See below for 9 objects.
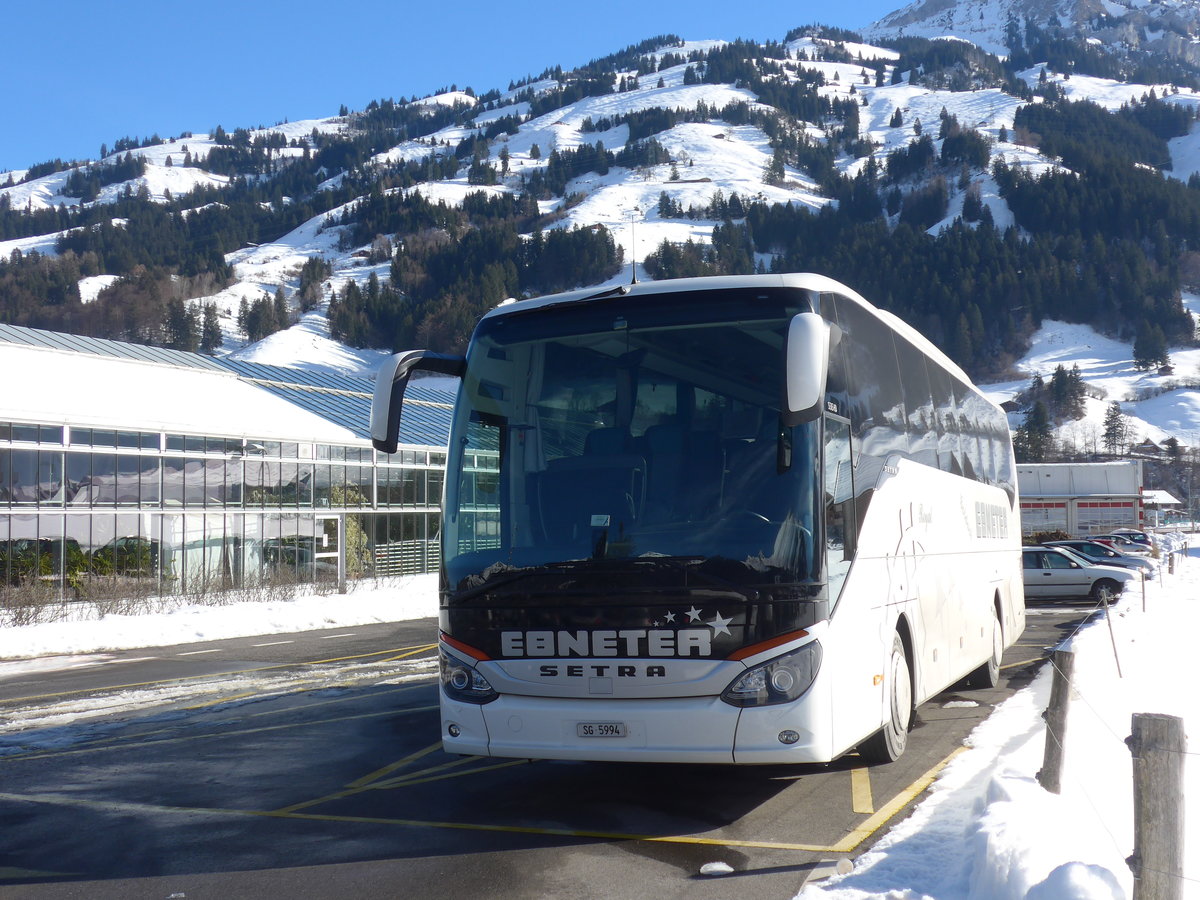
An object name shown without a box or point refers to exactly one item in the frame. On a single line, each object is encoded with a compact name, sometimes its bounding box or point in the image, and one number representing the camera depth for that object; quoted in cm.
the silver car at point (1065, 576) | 2505
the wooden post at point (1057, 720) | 586
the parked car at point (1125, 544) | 4023
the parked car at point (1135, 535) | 4967
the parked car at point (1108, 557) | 2827
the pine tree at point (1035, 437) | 12282
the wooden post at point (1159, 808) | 389
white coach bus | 605
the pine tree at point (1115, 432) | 13275
